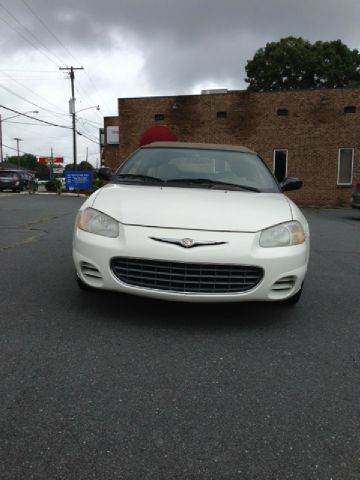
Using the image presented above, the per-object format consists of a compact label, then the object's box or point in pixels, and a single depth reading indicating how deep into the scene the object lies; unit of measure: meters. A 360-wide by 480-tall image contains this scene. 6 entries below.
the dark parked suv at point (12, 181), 28.50
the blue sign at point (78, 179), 26.30
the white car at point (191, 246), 3.11
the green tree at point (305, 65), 39.06
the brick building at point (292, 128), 23.42
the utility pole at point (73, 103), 37.59
